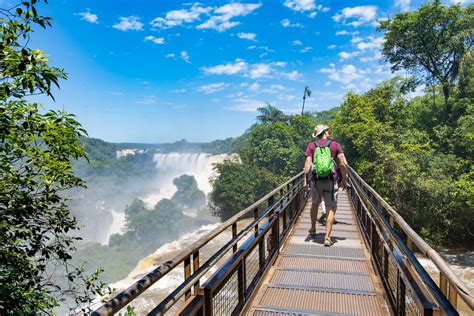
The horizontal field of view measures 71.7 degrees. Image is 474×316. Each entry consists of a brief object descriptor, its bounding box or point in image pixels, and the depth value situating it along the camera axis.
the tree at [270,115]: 56.79
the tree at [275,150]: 40.16
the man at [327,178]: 5.21
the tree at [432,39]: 21.64
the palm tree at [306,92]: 57.47
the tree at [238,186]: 38.03
